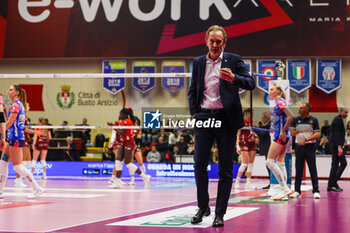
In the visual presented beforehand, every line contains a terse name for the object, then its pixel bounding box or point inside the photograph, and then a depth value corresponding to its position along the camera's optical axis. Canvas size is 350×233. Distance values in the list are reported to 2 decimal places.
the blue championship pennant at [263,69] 23.27
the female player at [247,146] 14.26
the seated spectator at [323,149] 19.92
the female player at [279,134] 9.71
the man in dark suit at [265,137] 13.97
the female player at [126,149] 13.46
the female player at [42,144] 16.71
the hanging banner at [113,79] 24.45
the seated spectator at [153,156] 19.75
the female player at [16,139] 9.25
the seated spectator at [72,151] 20.75
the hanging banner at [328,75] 23.14
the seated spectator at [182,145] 19.78
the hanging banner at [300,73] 23.38
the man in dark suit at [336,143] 12.52
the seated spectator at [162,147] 20.06
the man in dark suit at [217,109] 5.79
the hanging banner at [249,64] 23.31
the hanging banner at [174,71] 24.20
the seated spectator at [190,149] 19.69
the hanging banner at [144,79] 24.38
